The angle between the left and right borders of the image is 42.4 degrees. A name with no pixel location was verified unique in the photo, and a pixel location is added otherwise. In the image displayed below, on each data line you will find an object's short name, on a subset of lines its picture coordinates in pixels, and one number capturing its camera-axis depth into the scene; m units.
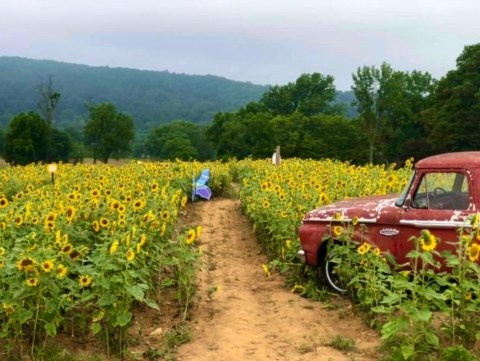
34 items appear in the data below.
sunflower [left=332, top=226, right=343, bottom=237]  6.94
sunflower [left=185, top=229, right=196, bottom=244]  6.33
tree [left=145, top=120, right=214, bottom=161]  97.88
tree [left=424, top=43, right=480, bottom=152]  44.09
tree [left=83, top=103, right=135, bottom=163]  77.44
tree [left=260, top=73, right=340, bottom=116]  78.62
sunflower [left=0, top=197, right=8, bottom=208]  7.20
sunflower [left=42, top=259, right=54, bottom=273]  4.89
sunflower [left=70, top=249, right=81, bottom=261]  5.88
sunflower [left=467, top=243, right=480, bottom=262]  4.75
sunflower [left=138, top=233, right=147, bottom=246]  5.71
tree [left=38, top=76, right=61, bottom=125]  68.63
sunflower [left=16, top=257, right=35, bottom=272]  4.84
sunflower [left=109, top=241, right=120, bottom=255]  5.34
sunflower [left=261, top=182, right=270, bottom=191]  11.19
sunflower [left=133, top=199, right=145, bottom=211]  7.19
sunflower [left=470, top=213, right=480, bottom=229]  4.90
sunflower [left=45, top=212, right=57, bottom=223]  6.12
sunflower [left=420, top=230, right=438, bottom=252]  4.90
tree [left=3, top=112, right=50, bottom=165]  63.69
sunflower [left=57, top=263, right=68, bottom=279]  5.02
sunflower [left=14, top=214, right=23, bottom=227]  6.40
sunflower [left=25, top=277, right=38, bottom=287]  4.83
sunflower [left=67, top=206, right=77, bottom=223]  6.64
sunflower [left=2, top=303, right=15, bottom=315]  4.92
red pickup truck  6.22
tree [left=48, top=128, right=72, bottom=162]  72.61
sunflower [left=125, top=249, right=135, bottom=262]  5.28
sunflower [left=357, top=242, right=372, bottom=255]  5.99
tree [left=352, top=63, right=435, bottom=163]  61.02
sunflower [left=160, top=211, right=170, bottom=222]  7.32
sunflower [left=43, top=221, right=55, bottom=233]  6.05
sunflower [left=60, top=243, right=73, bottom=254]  5.39
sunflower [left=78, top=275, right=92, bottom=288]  5.25
